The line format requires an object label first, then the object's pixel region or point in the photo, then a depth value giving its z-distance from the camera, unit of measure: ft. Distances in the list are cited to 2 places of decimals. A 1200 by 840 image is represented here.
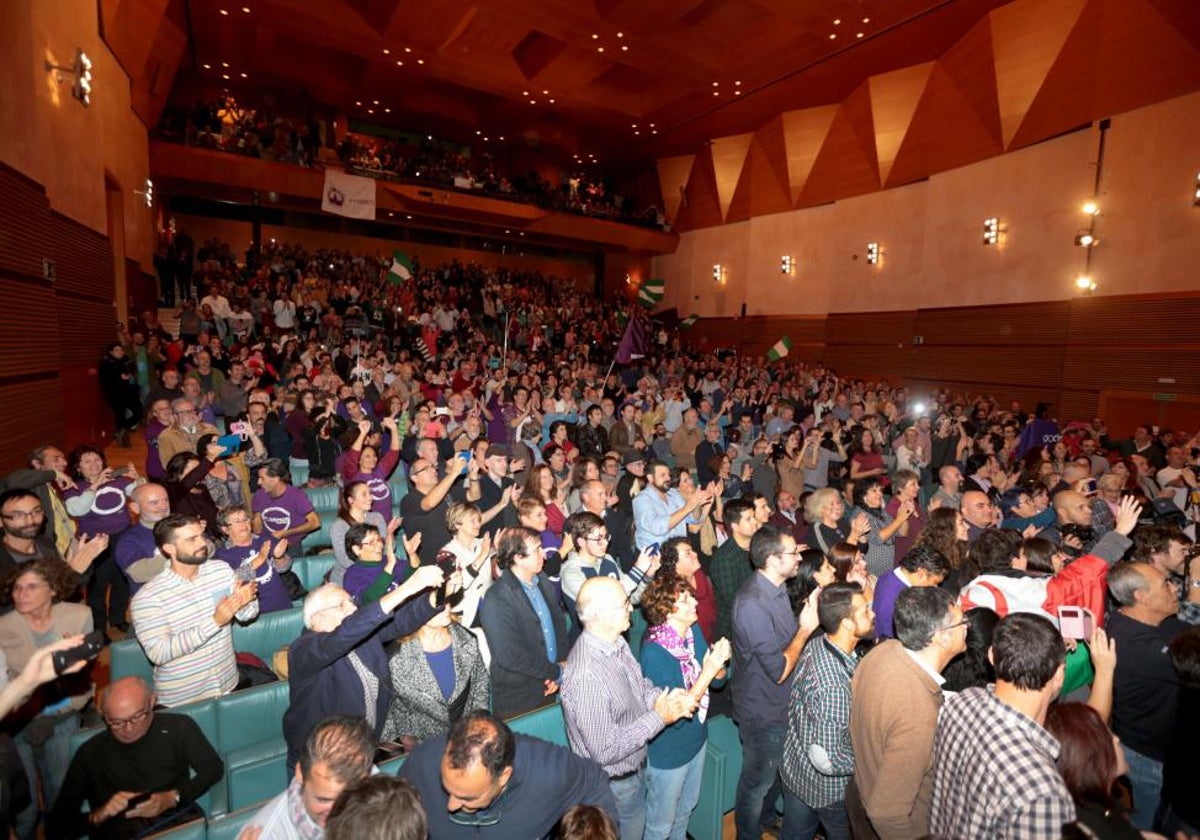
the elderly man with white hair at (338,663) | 7.95
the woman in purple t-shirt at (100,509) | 14.32
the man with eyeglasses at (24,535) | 10.83
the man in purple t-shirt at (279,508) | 15.02
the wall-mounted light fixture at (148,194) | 42.23
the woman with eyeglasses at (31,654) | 8.43
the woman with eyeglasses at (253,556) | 11.96
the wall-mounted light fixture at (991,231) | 42.63
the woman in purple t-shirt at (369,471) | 16.98
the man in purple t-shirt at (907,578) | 10.54
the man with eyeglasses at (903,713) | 7.36
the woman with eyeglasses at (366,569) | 11.03
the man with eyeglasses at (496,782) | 6.15
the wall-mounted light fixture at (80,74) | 24.07
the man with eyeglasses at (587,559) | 11.51
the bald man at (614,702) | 7.63
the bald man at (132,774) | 7.73
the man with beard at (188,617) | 9.53
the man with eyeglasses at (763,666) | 9.64
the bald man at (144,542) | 12.04
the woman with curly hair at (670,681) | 8.97
